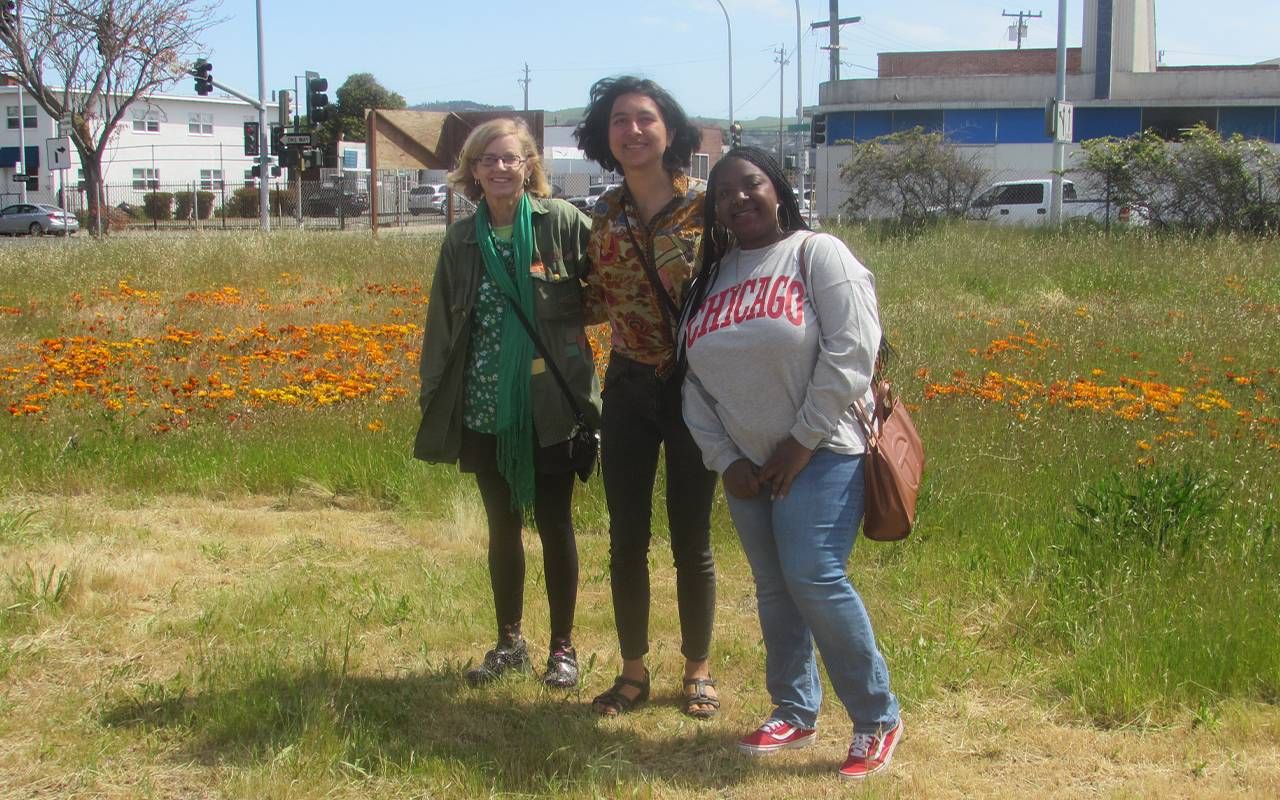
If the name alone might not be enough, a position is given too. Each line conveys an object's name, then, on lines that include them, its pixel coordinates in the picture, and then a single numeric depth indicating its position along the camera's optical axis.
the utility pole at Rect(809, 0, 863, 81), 50.50
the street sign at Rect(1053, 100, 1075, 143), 23.42
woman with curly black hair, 3.62
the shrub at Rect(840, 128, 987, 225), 23.34
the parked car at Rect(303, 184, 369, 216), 38.84
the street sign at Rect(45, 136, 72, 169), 37.67
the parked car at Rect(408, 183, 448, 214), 44.69
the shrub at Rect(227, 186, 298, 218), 44.88
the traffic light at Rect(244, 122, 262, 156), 32.38
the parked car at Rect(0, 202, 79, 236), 40.44
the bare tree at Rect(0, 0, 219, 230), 25.14
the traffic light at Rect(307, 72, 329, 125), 25.09
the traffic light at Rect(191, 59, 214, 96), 27.31
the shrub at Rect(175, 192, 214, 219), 46.12
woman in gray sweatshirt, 3.16
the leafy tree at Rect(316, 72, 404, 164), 70.06
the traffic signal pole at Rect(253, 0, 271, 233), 30.31
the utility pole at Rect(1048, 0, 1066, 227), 23.27
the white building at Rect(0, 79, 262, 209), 54.05
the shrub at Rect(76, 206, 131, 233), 34.16
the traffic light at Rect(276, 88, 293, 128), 29.17
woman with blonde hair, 3.86
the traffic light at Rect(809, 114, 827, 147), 33.34
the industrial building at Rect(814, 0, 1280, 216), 42.62
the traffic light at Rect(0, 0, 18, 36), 24.06
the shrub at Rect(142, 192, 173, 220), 44.84
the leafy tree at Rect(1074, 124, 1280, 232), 18.53
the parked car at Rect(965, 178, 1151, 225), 25.33
